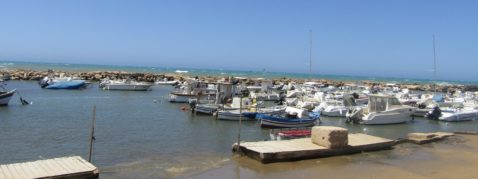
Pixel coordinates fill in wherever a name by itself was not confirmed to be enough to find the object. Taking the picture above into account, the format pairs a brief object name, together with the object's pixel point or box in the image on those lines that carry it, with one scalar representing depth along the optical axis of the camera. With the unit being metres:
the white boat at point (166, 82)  74.94
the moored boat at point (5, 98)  35.67
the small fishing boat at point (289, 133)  22.70
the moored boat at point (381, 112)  32.84
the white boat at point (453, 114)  37.03
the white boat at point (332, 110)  37.31
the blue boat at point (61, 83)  57.09
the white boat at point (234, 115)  32.22
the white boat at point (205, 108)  34.91
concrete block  19.47
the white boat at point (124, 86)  59.08
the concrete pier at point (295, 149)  18.19
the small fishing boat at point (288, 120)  28.55
